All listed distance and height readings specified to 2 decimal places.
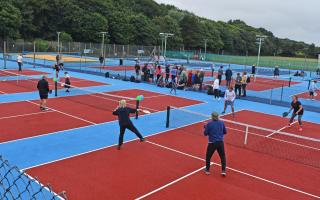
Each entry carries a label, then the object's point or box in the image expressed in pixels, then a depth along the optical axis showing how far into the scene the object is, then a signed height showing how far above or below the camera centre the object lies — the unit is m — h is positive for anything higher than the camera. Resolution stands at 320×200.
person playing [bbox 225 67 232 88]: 28.77 -1.59
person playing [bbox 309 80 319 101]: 26.46 -2.33
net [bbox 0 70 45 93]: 24.15 -2.81
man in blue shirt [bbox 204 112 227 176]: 9.79 -2.24
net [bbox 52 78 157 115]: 19.36 -3.06
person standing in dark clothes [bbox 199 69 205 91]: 27.42 -1.79
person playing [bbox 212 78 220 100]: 24.33 -2.37
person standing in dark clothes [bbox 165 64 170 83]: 29.68 -1.65
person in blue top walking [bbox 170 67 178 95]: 26.11 -2.03
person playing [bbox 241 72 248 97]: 25.01 -1.83
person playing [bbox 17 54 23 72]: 33.62 -1.47
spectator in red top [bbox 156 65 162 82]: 30.23 -1.69
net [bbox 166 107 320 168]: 12.55 -3.40
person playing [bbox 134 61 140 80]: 30.80 -1.51
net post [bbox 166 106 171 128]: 15.38 -2.96
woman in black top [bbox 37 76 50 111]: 17.20 -2.07
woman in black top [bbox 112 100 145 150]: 11.77 -2.20
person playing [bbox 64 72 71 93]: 23.71 -2.32
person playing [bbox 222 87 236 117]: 18.30 -2.11
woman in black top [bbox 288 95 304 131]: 16.23 -2.25
